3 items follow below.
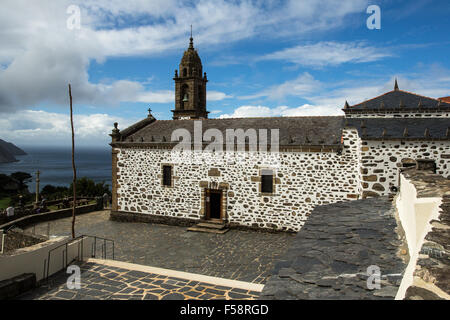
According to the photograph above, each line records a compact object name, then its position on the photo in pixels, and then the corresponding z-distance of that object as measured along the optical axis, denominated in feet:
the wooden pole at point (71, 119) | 34.83
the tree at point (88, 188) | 112.70
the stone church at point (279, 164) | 39.06
